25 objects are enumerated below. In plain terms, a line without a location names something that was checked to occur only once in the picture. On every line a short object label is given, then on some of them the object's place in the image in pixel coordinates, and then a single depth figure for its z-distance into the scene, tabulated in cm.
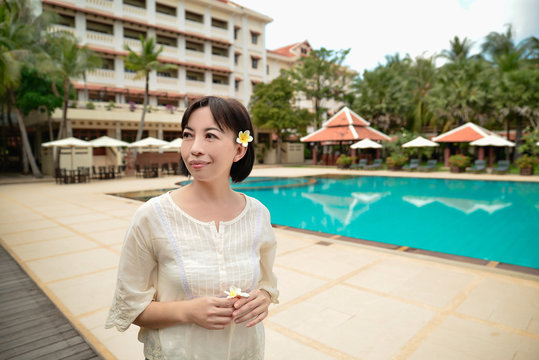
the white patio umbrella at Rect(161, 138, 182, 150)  1967
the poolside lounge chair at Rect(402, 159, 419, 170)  2152
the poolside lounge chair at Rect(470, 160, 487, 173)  1957
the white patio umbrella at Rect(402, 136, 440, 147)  2179
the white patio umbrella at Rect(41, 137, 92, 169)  1648
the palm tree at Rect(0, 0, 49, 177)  1569
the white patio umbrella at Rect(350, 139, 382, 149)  2345
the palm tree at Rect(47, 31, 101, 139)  1709
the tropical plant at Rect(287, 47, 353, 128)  3103
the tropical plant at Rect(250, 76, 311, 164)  2880
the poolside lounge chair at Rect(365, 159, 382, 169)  2339
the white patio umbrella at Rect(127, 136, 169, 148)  1923
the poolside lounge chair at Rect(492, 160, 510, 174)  1884
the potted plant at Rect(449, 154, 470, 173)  1995
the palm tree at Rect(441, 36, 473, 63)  3138
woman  113
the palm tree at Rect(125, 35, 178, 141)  1983
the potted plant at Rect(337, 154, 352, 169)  2434
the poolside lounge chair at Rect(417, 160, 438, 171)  2136
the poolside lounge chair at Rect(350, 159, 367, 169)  2438
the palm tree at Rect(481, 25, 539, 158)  2120
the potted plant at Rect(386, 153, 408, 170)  2191
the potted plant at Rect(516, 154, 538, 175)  1745
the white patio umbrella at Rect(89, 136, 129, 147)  1767
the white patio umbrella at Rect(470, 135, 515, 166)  1982
